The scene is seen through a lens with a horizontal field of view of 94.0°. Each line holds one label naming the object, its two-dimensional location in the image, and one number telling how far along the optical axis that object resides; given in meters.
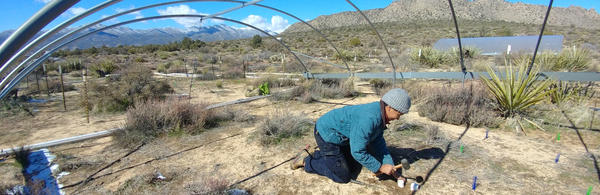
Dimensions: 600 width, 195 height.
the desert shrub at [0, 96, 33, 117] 6.32
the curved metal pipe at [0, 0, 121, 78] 2.08
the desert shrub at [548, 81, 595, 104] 4.95
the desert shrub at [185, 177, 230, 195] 2.64
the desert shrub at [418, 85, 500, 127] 4.61
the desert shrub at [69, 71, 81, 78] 14.41
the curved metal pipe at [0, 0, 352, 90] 3.29
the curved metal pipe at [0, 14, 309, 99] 4.09
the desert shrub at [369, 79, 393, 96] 7.61
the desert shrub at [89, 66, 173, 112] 6.50
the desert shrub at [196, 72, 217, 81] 12.27
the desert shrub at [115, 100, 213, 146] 4.29
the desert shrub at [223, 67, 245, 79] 12.63
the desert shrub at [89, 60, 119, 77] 13.58
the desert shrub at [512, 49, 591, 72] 7.95
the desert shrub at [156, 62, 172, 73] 15.27
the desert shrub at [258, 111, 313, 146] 4.17
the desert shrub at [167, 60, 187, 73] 15.35
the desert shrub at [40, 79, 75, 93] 9.53
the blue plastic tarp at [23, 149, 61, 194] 2.79
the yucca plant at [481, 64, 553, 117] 4.41
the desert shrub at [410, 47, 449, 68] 11.56
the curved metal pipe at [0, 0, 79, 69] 1.26
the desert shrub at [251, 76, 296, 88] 9.34
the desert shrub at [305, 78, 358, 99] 7.38
